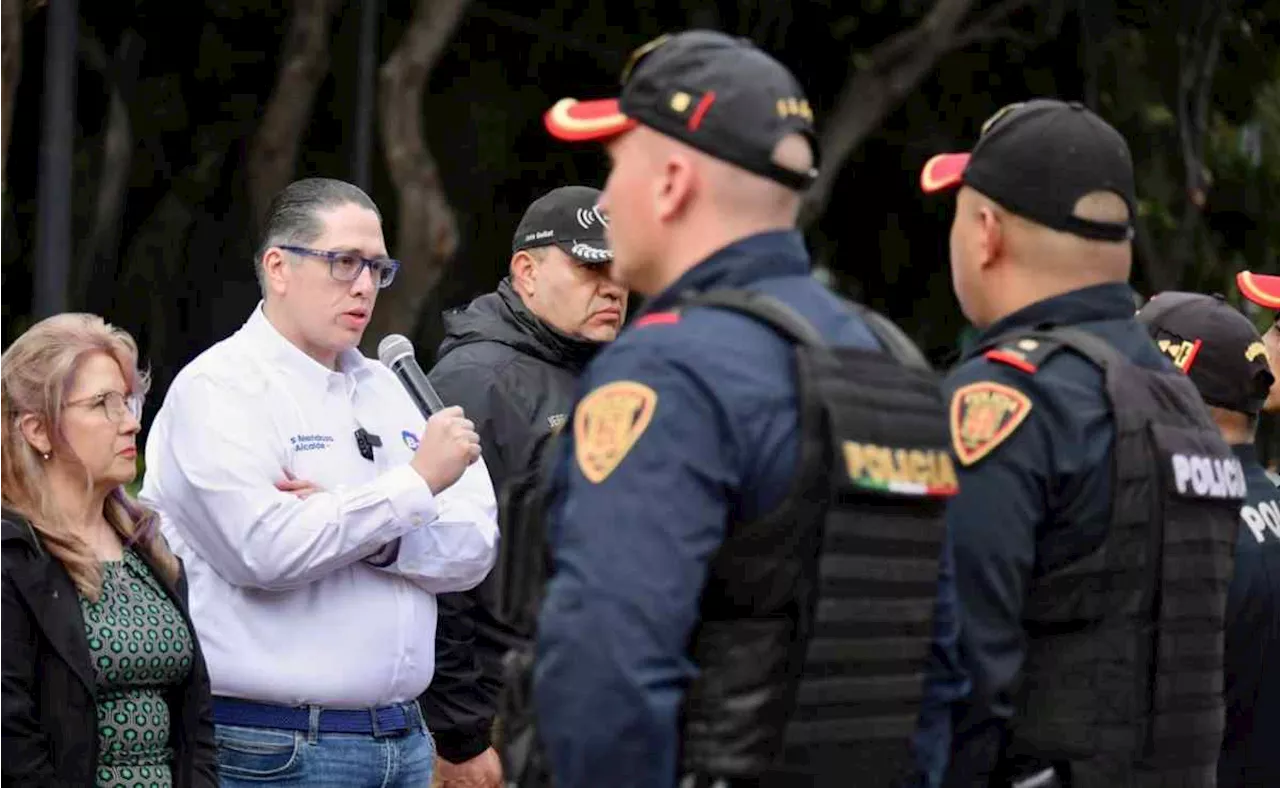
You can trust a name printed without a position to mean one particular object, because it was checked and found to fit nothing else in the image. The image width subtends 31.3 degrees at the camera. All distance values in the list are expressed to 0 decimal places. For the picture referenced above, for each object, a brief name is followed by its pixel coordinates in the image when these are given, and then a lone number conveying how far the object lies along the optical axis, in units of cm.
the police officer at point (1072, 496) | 383
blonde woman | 473
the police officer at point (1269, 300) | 614
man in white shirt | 495
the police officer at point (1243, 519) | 490
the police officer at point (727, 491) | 318
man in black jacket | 588
